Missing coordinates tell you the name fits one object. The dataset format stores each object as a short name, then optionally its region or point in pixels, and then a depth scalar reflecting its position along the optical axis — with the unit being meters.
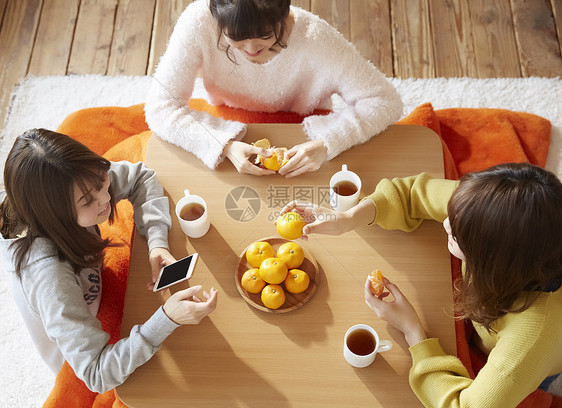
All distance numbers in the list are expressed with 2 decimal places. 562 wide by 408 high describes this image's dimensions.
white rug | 2.22
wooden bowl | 1.18
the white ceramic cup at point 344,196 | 1.28
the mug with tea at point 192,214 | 1.26
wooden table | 1.10
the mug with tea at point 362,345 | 1.08
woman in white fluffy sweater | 1.37
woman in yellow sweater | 0.96
